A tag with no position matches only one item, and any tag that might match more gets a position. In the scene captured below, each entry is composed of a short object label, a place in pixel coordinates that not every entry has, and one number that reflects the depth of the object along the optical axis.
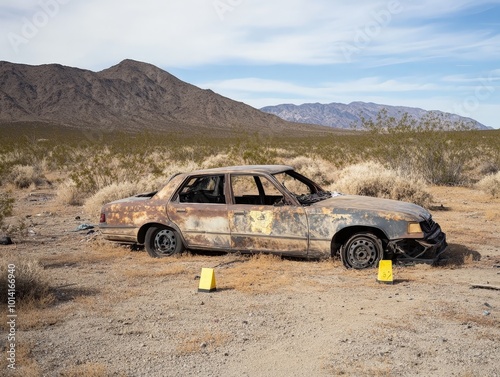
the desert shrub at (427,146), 20.09
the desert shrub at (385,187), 13.88
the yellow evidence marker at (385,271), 6.64
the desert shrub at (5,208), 11.02
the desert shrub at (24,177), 20.64
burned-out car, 7.22
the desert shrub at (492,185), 15.80
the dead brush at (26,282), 6.15
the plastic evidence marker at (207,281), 6.52
